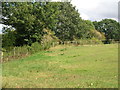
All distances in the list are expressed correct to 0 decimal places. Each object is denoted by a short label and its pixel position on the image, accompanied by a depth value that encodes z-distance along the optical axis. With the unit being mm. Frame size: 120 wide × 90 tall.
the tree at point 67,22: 40000
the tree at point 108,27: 75500
